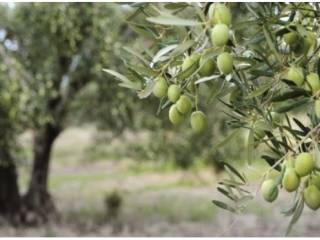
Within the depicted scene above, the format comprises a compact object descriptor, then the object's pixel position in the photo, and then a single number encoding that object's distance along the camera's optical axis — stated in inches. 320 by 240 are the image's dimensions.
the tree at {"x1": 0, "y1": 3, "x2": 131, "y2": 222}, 195.9
